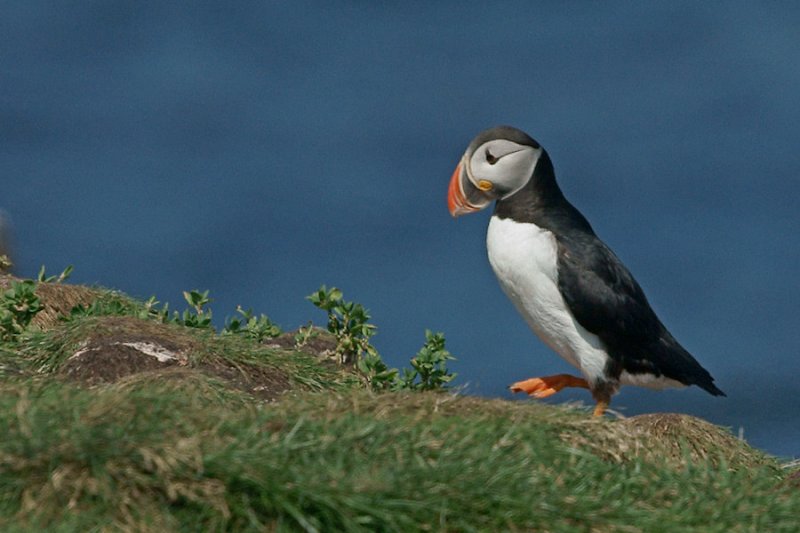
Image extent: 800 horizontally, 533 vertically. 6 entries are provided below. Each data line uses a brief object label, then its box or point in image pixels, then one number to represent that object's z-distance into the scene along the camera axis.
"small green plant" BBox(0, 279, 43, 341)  19.48
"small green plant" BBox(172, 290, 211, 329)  20.36
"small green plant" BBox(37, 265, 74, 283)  22.95
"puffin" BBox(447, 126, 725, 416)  17.70
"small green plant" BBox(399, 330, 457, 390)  18.66
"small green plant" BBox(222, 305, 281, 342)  20.16
